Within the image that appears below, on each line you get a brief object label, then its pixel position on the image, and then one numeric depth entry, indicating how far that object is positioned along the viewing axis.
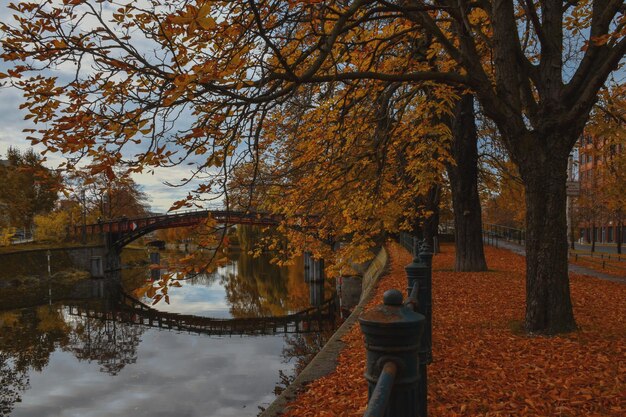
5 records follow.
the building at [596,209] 14.77
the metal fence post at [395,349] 1.73
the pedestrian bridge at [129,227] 46.22
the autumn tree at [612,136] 11.91
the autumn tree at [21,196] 44.22
